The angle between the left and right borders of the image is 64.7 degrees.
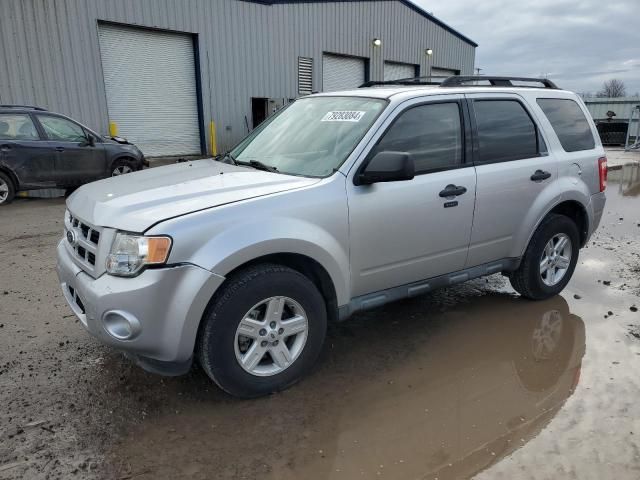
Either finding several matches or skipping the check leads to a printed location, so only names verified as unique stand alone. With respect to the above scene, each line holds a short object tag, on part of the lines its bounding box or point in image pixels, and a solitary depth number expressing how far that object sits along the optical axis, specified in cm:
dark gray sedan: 910
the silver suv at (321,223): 270
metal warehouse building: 1236
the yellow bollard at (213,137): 1584
